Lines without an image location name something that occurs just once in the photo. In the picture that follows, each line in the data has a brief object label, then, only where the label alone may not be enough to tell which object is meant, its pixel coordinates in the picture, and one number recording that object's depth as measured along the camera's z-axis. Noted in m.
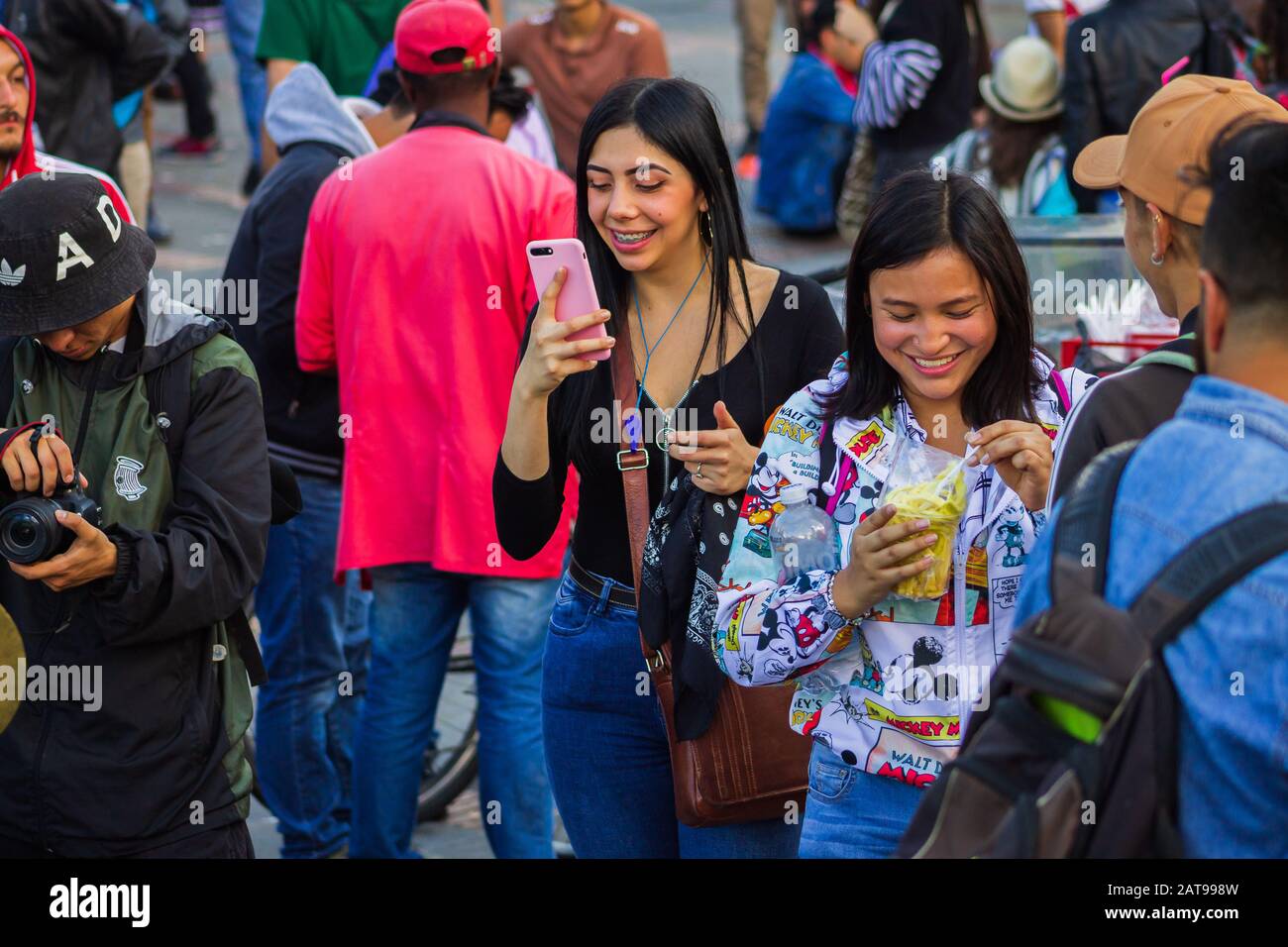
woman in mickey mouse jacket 2.56
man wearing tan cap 2.26
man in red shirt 4.13
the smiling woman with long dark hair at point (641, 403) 3.17
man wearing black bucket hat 2.94
